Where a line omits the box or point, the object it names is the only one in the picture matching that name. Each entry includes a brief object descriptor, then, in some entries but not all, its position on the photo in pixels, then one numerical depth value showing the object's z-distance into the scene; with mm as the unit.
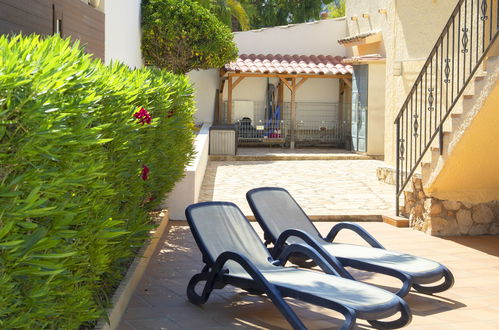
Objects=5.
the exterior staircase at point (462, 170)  7961
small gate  23297
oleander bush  2771
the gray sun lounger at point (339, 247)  5906
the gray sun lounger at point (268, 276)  4836
